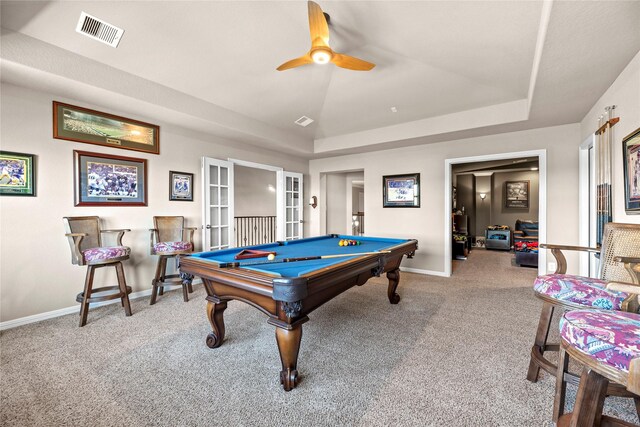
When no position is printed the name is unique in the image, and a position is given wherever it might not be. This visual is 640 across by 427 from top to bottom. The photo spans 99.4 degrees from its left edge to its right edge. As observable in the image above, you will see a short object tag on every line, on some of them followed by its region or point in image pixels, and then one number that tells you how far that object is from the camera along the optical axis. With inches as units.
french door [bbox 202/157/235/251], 168.4
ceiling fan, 88.5
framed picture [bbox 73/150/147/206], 123.6
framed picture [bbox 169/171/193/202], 156.3
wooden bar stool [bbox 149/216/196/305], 132.1
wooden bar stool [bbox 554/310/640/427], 35.6
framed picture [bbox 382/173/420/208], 199.9
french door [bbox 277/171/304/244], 225.9
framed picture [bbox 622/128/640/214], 81.6
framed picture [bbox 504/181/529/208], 338.3
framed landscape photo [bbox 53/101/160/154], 118.3
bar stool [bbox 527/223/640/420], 56.7
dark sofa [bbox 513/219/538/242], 272.5
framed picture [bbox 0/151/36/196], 104.0
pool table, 62.4
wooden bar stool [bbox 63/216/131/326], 108.2
